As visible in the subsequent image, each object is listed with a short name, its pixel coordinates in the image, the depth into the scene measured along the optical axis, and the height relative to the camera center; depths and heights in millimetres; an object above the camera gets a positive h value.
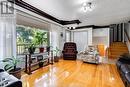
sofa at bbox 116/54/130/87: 1225 -575
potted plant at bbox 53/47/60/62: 3528 -799
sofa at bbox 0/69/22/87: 817 -543
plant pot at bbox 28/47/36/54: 2274 -263
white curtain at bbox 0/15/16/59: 1768 +198
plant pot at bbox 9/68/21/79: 1674 -797
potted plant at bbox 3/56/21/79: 1678 -651
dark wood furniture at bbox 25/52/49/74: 2257 -691
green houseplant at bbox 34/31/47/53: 2752 +206
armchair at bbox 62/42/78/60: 3940 -520
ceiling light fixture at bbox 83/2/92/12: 2047 +1262
